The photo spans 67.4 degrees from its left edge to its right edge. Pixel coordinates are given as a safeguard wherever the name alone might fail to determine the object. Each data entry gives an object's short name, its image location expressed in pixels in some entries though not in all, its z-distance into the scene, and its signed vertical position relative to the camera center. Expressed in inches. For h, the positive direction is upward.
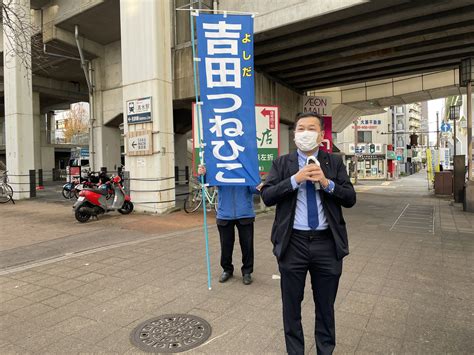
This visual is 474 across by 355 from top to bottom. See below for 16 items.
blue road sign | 922.1 +87.7
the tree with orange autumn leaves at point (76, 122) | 2073.8 +281.8
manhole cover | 118.3 -59.0
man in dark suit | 97.3 -19.3
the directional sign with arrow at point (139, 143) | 408.8 +29.3
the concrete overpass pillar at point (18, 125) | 582.9 +74.8
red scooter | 353.8 -36.0
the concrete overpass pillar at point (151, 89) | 406.9 +91.6
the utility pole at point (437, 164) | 876.6 -6.3
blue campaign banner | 168.2 +28.9
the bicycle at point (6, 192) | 534.0 -33.3
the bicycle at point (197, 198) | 424.9 -39.1
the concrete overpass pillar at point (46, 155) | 1246.3 +53.6
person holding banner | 177.8 -27.1
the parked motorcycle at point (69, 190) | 581.3 -34.2
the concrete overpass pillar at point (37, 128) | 979.6 +125.4
